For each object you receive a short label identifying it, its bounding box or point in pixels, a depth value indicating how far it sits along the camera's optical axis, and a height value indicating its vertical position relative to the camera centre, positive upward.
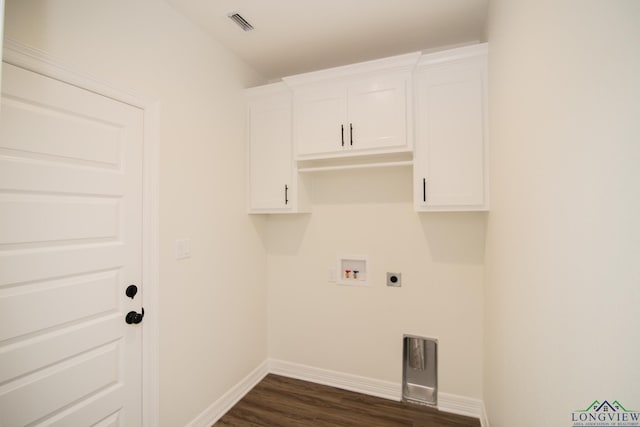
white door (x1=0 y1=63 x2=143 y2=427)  1.17 -0.17
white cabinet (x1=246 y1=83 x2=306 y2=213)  2.47 +0.55
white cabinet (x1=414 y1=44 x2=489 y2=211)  1.92 +0.60
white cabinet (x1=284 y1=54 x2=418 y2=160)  2.07 +0.84
